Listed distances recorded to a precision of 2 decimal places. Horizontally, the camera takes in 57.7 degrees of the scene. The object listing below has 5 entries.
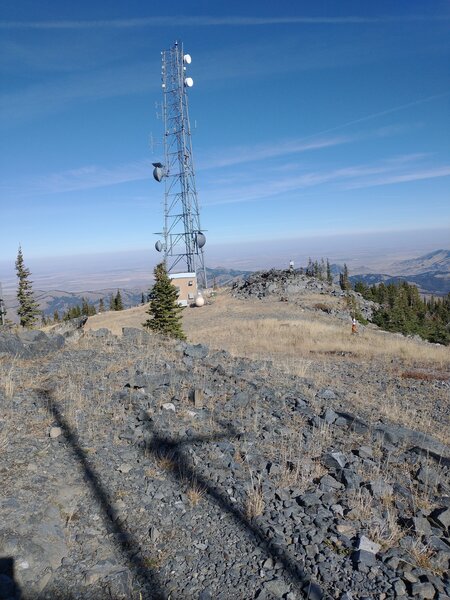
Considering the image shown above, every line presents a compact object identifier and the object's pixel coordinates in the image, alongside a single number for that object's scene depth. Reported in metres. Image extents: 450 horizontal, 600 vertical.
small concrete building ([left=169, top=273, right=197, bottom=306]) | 41.41
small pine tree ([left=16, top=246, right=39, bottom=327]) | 38.59
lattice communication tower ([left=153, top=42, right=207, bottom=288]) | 36.12
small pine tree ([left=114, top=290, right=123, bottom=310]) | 75.56
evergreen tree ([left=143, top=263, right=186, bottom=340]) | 19.55
